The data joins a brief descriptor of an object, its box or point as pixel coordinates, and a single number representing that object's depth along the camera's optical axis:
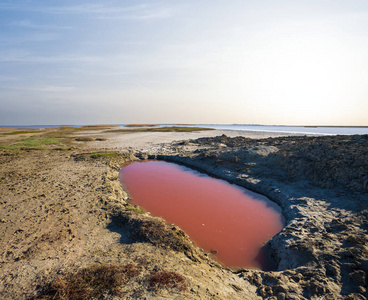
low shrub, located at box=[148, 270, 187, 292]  4.16
